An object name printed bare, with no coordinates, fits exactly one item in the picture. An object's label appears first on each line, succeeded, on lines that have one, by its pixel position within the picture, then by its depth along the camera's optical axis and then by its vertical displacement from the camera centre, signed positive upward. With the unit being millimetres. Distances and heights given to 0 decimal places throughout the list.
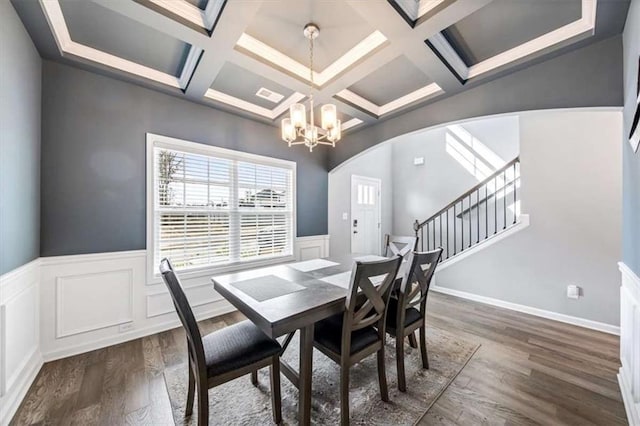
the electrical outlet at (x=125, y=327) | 2492 -1136
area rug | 1577 -1296
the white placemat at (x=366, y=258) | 2647 -482
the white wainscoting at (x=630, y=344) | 1487 -894
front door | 5270 -13
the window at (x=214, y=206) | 2781 +122
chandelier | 2004 +765
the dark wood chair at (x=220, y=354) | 1295 -808
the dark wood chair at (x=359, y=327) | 1457 -771
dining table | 1318 -522
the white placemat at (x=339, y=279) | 1848 -518
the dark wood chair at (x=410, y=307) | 1803 -747
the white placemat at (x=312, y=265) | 2352 -505
